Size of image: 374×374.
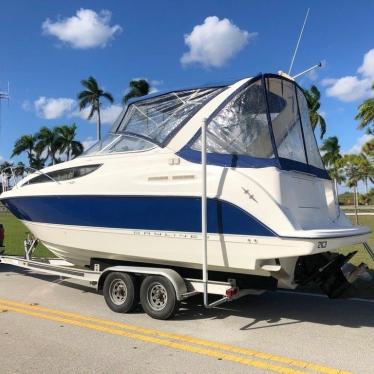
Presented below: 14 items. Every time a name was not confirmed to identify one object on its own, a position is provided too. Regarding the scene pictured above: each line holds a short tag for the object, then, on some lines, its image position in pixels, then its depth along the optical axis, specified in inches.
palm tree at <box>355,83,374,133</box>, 1161.4
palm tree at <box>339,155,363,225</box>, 1367.1
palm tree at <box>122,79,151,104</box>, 1582.4
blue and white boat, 245.0
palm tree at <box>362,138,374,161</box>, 1414.9
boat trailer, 258.7
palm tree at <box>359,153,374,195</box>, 1390.3
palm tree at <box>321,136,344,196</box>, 2601.1
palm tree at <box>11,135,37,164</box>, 2819.9
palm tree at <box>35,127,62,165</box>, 2554.1
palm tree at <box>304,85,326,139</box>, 1814.7
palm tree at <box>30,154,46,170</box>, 2784.7
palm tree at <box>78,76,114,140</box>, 1898.5
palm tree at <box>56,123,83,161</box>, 2532.0
